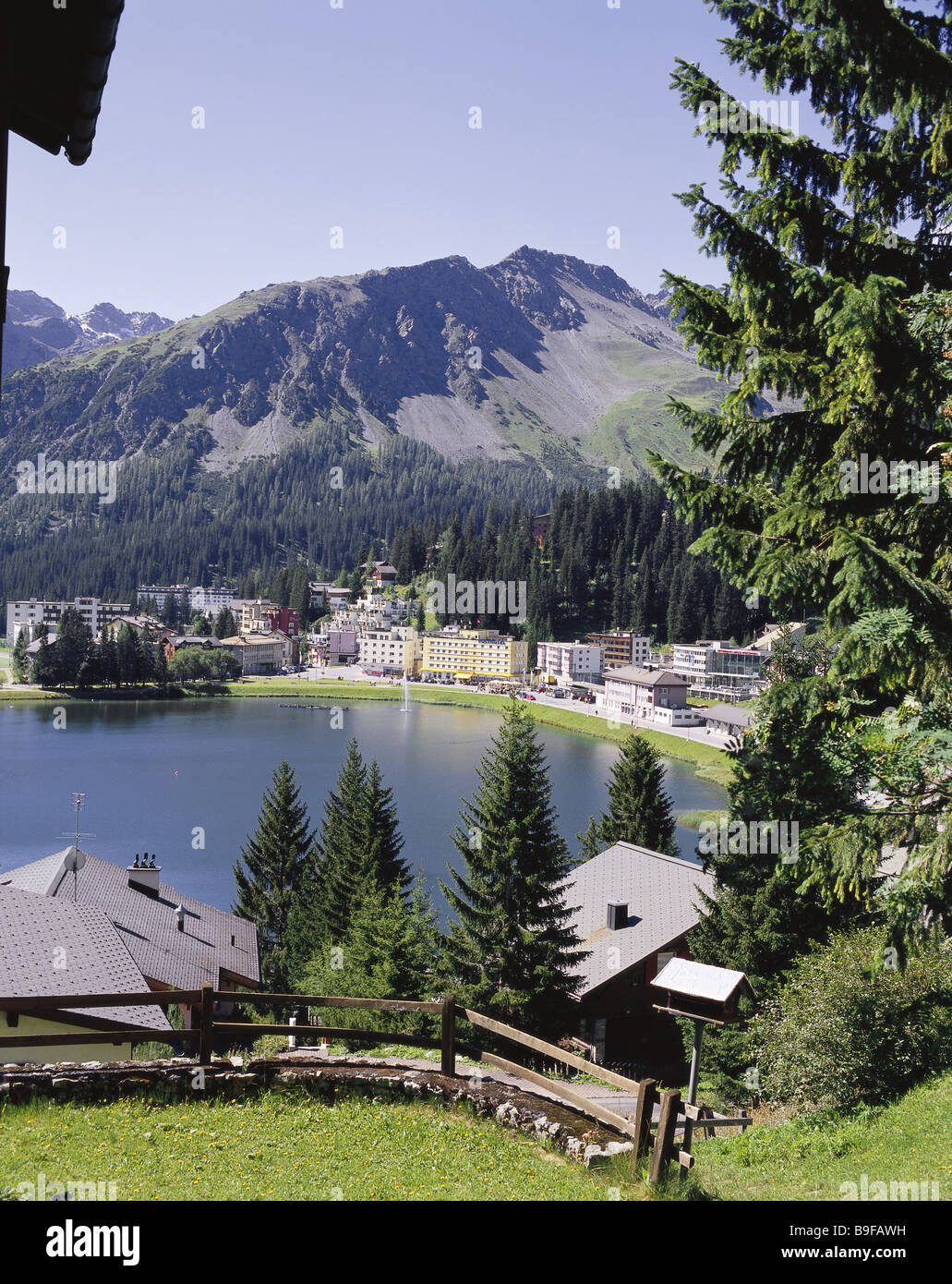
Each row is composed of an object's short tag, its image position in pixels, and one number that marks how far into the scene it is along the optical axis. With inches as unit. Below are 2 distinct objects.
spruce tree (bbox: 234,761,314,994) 1489.9
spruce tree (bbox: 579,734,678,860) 1423.5
